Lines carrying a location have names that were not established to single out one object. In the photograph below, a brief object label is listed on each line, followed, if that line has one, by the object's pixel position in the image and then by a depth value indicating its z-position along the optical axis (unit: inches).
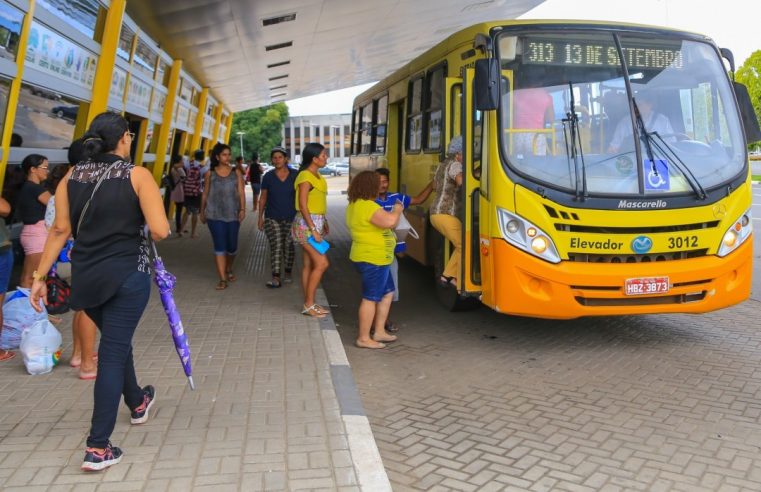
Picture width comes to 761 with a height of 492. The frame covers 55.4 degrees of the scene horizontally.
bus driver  241.1
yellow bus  231.1
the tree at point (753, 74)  2456.9
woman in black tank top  145.3
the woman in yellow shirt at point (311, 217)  298.8
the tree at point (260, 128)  3784.5
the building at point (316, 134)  5024.6
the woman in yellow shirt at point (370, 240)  251.0
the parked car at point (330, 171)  3191.4
